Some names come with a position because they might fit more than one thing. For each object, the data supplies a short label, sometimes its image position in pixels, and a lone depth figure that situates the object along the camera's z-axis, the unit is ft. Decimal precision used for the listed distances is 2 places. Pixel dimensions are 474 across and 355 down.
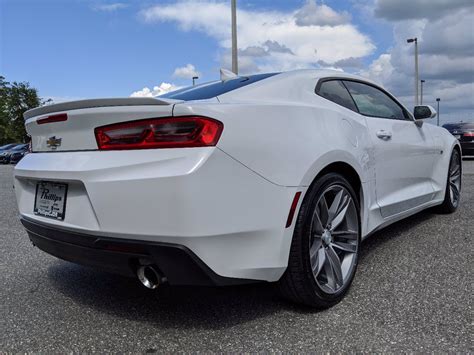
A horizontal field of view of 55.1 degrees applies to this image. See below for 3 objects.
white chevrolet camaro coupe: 6.67
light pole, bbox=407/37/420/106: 88.21
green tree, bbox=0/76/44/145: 157.48
